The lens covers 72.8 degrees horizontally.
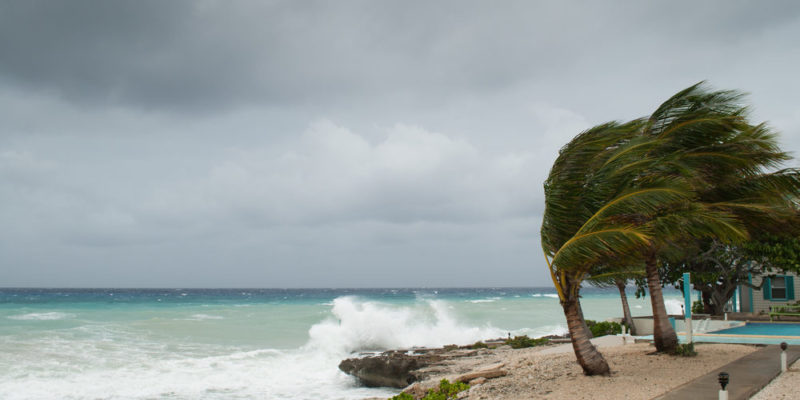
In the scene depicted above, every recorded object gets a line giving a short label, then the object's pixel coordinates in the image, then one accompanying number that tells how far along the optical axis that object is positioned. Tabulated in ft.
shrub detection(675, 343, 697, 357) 41.55
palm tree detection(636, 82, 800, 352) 39.52
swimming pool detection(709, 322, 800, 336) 55.42
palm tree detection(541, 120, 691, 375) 34.01
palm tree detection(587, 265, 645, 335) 41.55
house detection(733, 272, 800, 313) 78.69
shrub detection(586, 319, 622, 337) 71.31
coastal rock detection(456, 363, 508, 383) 42.98
